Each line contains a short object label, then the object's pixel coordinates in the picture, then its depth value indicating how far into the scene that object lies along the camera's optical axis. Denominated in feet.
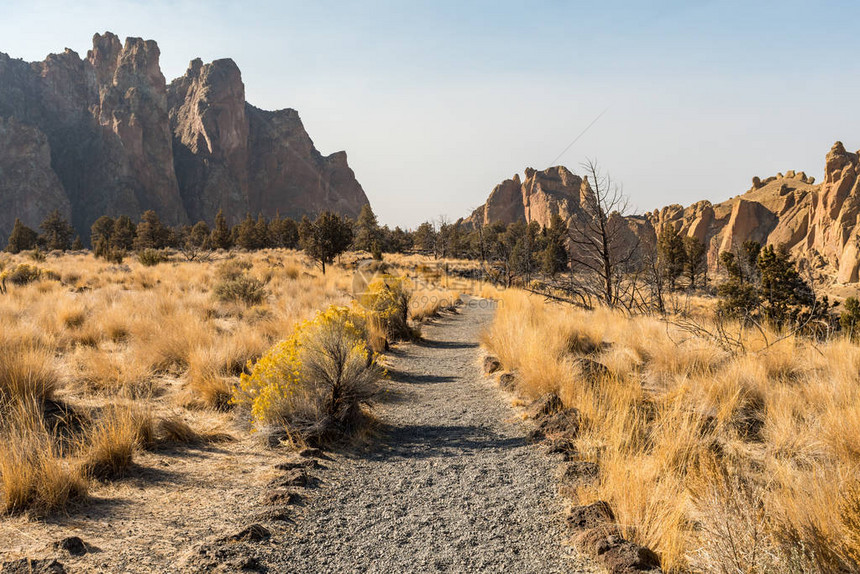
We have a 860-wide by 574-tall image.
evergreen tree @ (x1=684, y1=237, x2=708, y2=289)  166.30
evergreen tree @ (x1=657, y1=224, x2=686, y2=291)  150.78
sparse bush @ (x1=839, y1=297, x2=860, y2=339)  50.26
